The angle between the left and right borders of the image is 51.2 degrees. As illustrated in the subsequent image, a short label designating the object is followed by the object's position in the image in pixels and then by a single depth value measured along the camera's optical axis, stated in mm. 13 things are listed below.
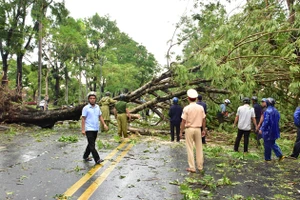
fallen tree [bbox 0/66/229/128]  13641
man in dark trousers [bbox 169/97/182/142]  11695
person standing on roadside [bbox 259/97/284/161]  8047
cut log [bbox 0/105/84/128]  15383
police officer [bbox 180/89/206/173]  6785
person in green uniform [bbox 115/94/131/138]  12062
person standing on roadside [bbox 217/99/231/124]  12916
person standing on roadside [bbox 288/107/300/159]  8445
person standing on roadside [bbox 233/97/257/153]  9203
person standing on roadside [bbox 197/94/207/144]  11000
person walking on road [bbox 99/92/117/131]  14117
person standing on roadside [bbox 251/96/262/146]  10188
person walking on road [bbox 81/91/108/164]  7390
